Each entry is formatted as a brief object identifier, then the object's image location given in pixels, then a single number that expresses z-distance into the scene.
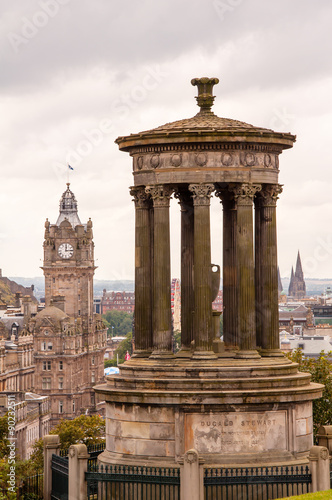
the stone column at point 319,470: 40.81
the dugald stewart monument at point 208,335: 42.47
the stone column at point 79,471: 42.78
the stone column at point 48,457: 45.91
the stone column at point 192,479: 40.12
